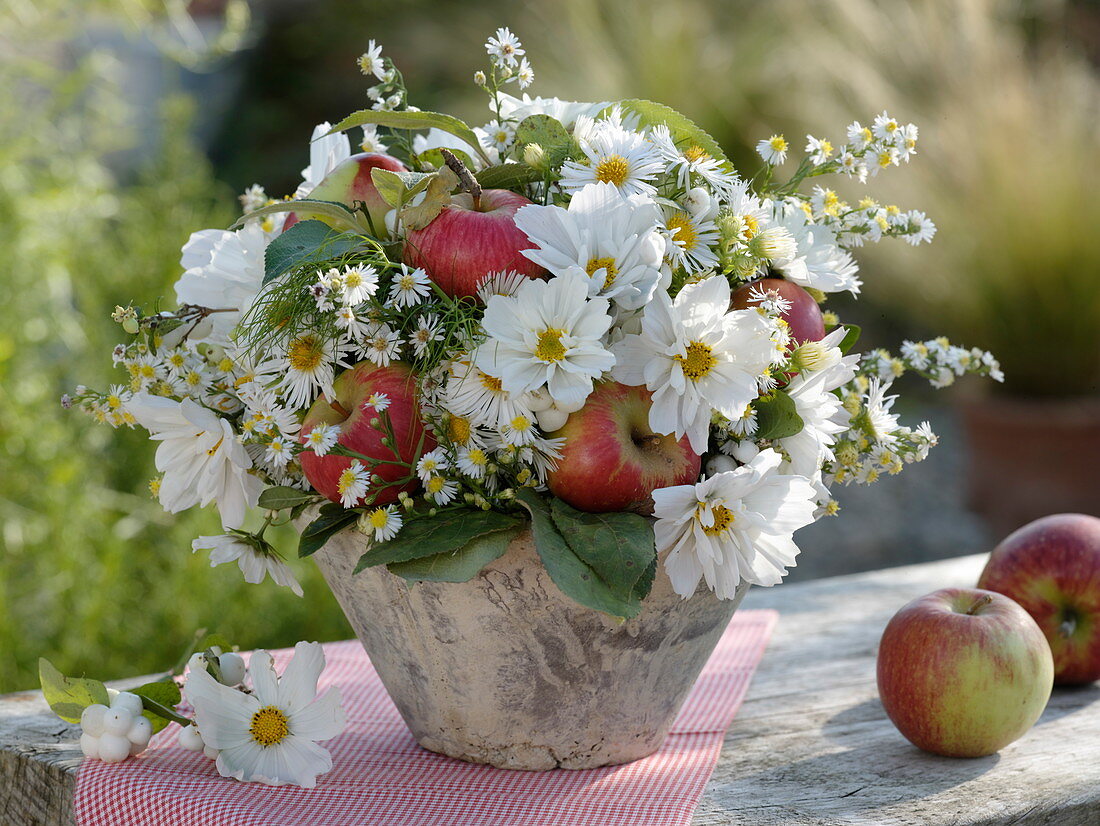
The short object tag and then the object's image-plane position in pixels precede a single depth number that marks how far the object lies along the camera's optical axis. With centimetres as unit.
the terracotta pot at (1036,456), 331
